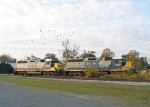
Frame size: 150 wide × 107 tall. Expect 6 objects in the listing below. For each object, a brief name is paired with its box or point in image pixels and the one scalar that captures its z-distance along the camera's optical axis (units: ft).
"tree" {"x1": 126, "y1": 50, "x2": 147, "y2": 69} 360.48
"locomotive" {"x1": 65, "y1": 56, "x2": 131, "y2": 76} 206.18
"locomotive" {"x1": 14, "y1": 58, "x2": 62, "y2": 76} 238.27
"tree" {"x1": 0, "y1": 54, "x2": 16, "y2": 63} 588.30
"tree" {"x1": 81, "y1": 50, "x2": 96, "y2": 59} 394.44
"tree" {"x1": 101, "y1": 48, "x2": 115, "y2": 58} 425.28
